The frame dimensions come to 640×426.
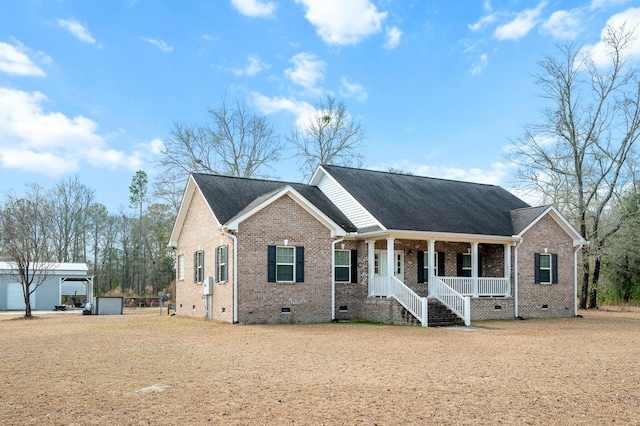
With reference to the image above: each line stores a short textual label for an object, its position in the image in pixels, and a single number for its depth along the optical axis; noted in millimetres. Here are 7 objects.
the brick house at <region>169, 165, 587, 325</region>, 20047
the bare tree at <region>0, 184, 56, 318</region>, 26047
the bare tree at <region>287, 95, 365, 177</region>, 42938
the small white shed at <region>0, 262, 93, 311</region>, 35406
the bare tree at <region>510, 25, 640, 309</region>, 32062
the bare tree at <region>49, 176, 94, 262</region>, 49344
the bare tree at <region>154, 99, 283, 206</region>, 39875
